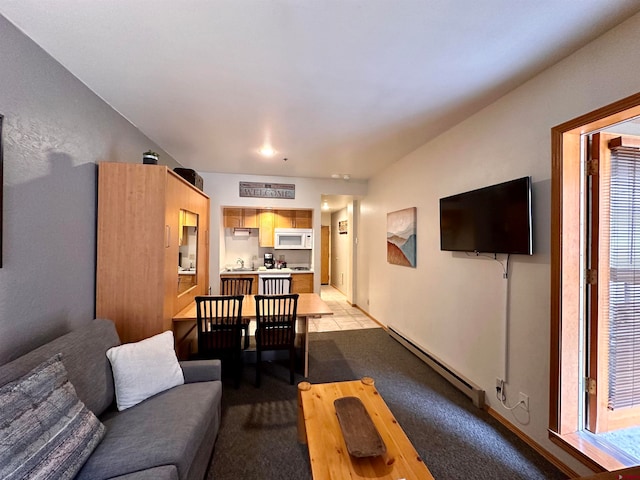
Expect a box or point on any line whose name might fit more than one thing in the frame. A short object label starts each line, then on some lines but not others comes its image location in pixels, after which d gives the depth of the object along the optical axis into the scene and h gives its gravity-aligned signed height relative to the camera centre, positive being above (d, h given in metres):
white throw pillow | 1.60 -0.84
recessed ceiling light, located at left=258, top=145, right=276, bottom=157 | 3.29 +1.22
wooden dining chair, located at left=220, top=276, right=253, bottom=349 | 3.85 -0.67
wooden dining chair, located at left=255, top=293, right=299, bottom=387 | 2.58 -0.86
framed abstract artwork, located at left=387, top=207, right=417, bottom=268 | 3.47 +0.09
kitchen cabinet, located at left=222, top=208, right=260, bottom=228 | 5.33 +0.51
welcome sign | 4.71 +0.97
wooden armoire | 2.09 -0.06
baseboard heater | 2.32 -1.35
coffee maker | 5.54 -0.40
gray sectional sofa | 1.18 -1.00
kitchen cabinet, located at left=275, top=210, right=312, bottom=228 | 5.51 +0.52
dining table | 2.50 -0.74
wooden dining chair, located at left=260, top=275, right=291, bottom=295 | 3.96 -0.68
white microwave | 5.43 +0.10
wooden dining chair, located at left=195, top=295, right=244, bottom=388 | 2.46 -0.88
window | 1.70 -0.27
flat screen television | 1.88 +0.21
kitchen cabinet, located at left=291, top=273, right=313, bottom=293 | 5.38 -0.80
